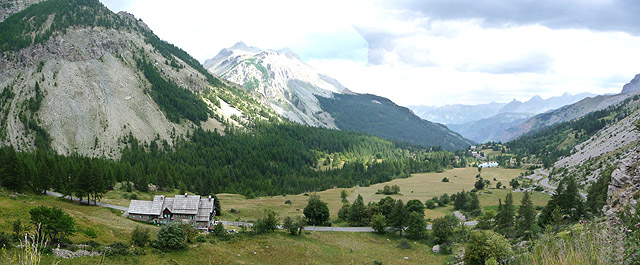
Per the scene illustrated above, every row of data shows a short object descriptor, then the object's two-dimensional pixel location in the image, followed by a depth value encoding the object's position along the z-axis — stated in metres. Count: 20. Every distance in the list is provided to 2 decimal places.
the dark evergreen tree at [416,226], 83.25
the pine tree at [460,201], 116.81
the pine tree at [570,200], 70.06
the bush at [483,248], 47.49
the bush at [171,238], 56.25
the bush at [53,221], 46.47
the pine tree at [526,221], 68.38
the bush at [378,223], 86.25
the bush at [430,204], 125.31
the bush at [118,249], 49.15
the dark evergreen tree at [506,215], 76.44
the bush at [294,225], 77.50
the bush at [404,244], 76.06
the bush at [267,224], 74.69
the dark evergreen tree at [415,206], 98.19
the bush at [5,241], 40.67
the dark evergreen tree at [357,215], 95.31
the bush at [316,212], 91.88
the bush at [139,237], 55.06
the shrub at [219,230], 69.75
